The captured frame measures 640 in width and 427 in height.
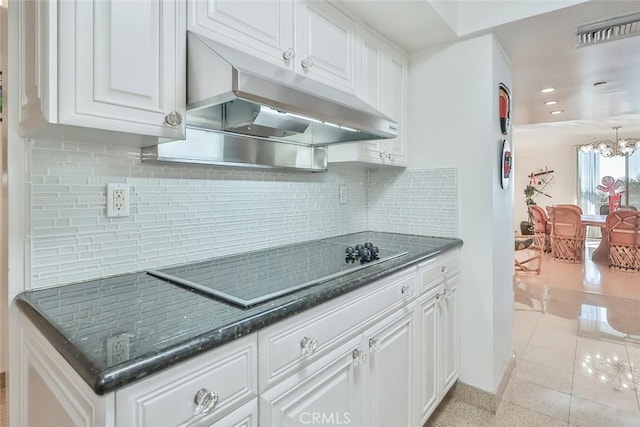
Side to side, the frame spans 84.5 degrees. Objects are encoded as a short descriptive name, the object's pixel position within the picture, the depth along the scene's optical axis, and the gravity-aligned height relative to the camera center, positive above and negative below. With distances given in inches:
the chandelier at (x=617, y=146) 290.3 +55.9
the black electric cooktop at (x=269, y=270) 43.4 -8.6
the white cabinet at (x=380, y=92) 76.3 +28.6
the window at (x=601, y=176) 321.4 +34.5
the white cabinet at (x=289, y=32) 47.6 +28.8
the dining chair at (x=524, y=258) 205.6 -30.3
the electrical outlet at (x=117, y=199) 49.6 +2.3
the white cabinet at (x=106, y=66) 34.3 +16.0
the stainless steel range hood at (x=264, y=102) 40.4 +15.6
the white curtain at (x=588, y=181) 339.3 +31.0
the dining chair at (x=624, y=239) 214.2 -16.2
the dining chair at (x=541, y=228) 279.1 -11.8
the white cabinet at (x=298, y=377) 28.6 -17.2
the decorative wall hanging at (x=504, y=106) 86.8 +27.0
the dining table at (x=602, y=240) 239.8 -20.0
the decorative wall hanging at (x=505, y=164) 87.3 +12.7
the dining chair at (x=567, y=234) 242.4 -14.4
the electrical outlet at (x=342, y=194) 92.7 +5.4
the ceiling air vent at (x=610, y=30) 74.5 +40.1
